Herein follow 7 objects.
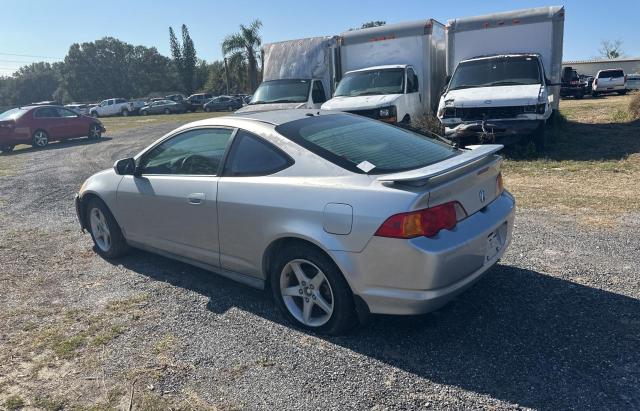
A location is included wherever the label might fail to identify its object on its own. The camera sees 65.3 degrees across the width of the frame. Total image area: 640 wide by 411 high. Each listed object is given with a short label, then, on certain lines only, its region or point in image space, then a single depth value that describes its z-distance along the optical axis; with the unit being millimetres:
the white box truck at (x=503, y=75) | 9516
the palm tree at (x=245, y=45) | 43656
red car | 17578
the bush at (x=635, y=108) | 14341
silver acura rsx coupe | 3047
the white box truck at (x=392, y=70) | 11180
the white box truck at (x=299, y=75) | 13367
